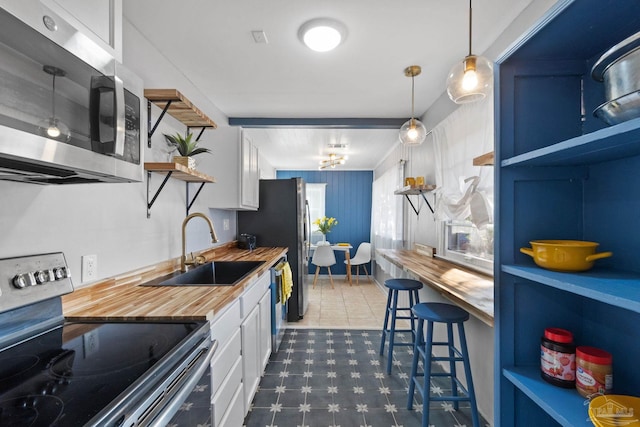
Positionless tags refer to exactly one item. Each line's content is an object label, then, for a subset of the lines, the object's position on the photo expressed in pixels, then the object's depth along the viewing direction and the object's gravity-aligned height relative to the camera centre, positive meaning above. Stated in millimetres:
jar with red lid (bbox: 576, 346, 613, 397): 814 -439
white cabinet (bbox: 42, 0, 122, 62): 792 +581
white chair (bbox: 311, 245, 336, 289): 5250 -767
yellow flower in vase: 6020 -201
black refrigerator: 3570 -122
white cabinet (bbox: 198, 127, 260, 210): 2785 +454
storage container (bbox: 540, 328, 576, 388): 886 -438
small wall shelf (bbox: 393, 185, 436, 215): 2625 +234
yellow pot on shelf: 836 -113
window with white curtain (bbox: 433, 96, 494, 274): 1859 +207
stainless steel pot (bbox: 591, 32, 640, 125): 620 +297
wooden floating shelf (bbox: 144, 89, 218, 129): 1734 +706
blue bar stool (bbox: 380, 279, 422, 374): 2398 -681
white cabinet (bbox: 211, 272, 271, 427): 1287 -768
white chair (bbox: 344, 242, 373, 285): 5668 -826
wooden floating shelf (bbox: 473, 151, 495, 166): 1543 +305
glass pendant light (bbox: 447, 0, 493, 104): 1320 +636
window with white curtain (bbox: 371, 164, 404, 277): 4090 -3
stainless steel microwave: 613 +276
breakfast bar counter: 1350 -403
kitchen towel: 2818 -671
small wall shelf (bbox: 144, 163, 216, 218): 1711 +261
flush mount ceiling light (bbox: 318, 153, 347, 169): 5014 +943
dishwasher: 2516 -827
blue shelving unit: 885 +45
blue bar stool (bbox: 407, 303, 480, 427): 1662 -832
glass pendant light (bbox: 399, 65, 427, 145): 2229 +645
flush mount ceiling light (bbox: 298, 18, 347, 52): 1738 +1116
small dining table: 5633 -690
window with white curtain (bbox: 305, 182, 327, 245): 6367 +265
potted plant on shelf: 1914 +439
